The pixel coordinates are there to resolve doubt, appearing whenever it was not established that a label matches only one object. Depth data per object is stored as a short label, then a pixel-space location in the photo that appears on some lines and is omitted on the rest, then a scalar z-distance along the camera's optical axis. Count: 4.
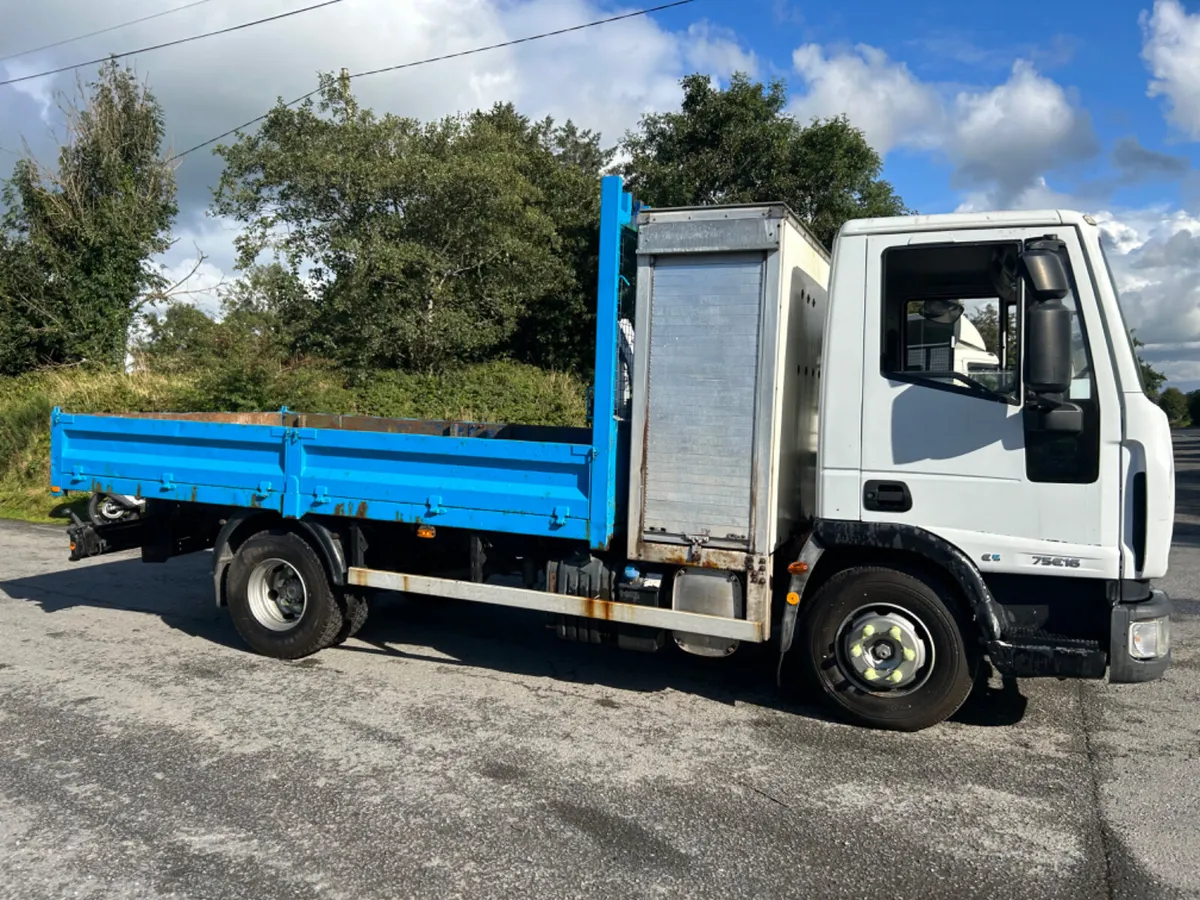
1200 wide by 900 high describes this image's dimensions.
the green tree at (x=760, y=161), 18.52
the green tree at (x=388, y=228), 17.34
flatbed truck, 4.45
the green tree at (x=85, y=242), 21.91
